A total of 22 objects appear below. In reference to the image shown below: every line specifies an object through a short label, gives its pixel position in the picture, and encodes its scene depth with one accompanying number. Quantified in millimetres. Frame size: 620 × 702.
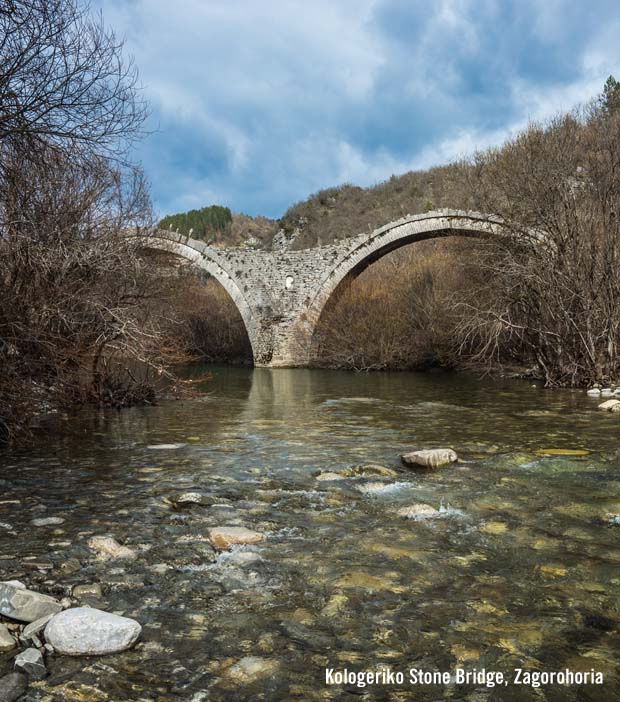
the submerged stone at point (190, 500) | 3863
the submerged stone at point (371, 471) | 4668
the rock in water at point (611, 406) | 8336
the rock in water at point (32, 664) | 1922
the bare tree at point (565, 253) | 11344
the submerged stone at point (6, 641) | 2080
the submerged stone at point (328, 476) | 4543
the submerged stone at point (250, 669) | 1937
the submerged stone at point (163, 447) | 5801
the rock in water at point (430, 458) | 4914
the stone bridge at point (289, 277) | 21438
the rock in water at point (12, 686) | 1799
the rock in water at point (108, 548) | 2951
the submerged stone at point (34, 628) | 2145
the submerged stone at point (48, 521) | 3416
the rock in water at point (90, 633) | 2057
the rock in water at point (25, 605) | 2240
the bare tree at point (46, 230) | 4766
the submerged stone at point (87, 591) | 2498
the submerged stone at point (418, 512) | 3574
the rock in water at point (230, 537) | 3131
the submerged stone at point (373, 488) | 4148
